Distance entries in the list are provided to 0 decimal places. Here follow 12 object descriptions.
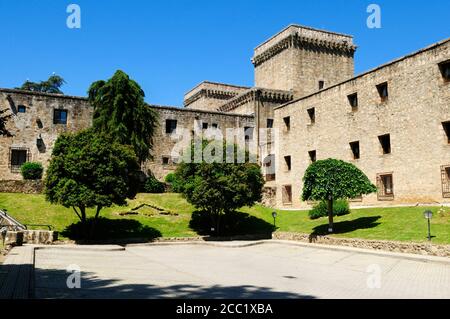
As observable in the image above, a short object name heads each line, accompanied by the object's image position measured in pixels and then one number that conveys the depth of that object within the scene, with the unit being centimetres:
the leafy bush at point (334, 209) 2709
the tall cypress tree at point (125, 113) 3177
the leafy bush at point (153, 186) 3462
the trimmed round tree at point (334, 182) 2194
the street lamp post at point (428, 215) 1712
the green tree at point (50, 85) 6219
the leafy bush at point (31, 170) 3378
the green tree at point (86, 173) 2244
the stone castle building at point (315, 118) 2434
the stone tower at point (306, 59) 4675
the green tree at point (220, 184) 2544
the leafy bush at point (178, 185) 2684
